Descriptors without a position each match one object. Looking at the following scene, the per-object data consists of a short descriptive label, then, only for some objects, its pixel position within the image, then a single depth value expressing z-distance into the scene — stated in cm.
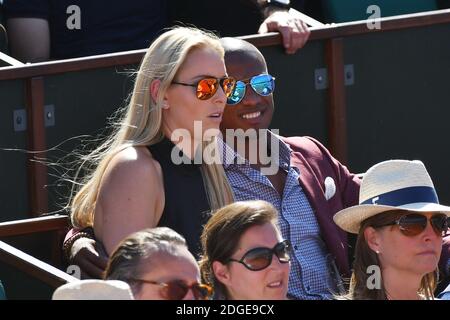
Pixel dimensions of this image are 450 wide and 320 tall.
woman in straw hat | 996
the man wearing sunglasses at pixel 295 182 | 1087
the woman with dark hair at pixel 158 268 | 790
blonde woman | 1026
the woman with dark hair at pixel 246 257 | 891
